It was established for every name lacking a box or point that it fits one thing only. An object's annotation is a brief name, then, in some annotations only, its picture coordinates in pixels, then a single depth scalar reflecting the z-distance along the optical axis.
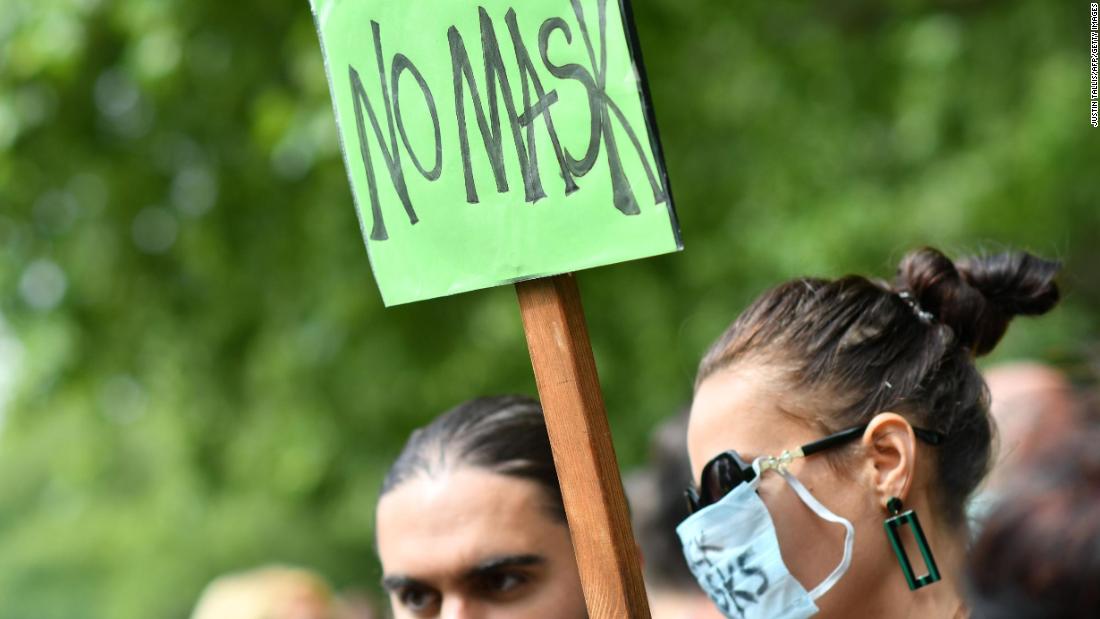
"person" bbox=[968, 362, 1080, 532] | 2.93
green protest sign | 3.44
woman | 4.09
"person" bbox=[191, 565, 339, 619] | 9.17
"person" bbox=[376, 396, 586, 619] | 4.66
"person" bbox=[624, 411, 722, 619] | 7.05
